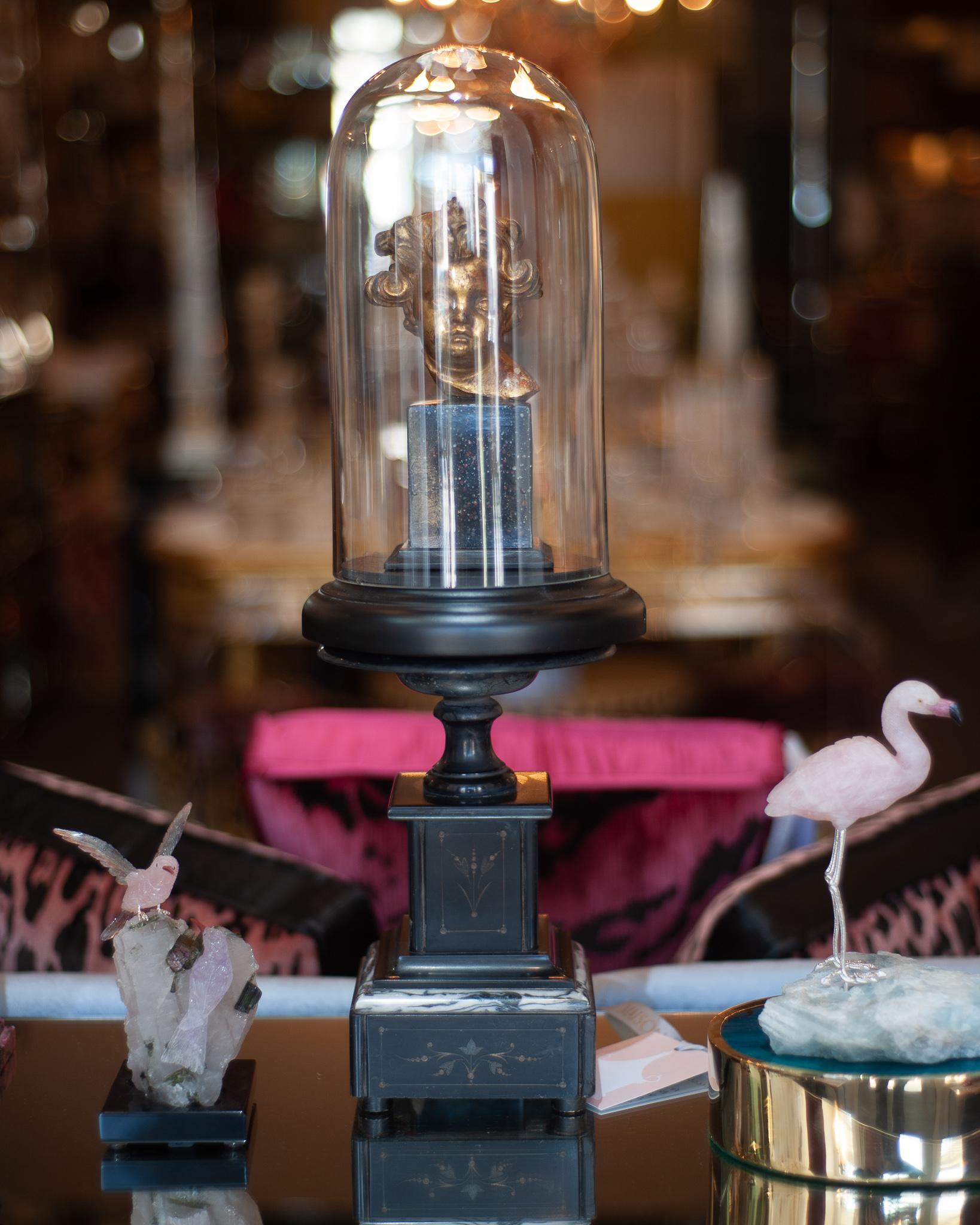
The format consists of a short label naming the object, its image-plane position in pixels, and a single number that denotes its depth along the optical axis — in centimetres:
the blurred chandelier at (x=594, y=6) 513
